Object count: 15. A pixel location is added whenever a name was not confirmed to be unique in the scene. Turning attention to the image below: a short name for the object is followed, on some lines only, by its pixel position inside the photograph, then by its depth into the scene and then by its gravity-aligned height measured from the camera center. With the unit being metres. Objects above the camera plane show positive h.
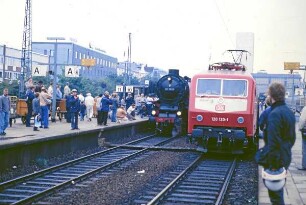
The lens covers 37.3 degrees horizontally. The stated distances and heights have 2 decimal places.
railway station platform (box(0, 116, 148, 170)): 12.14 -1.67
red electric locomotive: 14.27 -0.52
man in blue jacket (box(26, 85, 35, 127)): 17.75 -0.41
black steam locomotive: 22.62 -0.40
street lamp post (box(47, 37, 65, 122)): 20.97 -0.20
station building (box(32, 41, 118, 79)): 86.38 +7.36
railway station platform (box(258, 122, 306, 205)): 7.88 -1.83
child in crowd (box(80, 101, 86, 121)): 25.07 -1.10
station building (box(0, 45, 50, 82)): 72.00 +4.29
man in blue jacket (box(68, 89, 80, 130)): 17.77 -0.68
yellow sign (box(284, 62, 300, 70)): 32.44 +2.29
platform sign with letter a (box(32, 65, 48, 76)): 20.86 +0.87
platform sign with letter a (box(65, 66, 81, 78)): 21.55 +0.90
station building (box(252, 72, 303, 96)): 96.62 +4.12
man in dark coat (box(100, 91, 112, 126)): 20.86 -0.63
